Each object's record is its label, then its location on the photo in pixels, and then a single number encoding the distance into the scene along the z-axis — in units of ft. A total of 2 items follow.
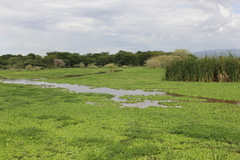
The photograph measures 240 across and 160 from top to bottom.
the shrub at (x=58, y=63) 267.57
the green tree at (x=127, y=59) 301.63
